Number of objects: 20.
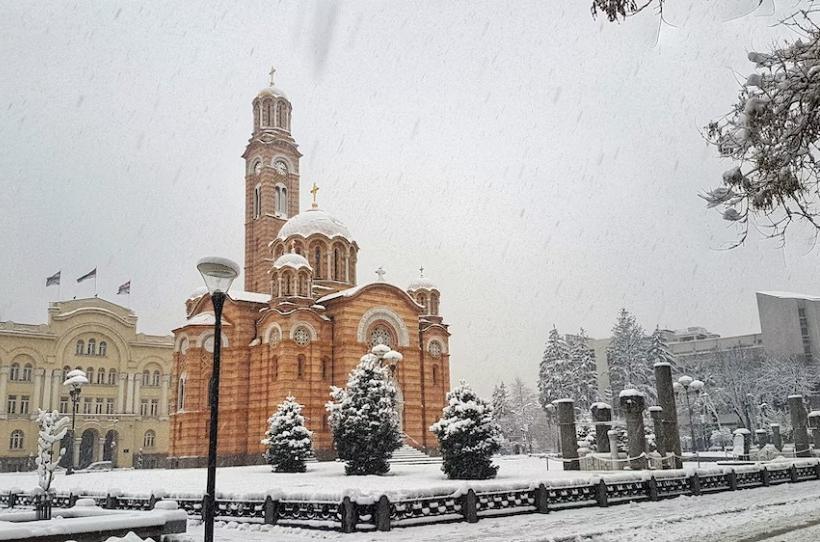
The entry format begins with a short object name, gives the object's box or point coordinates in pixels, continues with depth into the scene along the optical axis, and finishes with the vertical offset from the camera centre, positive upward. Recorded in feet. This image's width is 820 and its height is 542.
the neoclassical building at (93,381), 152.76 +13.12
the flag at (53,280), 160.15 +36.21
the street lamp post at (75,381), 88.70 +7.20
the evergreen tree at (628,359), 187.52 +16.24
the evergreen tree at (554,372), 193.67 +13.59
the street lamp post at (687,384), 92.17 +4.33
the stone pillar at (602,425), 76.71 -0.66
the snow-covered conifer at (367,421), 76.07 +0.74
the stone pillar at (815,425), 94.93 -1.89
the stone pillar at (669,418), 71.46 -0.16
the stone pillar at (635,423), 68.90 -0.55
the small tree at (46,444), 51.70 -0.38
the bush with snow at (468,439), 66.64 -1.48
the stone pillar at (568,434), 74.90 -1.47
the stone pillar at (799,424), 91.82 -1.58
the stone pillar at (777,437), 107.34 -3.73
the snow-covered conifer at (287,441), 83.97 -1.24
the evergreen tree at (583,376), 189.57 +12.01
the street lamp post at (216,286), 24.99 +5.65
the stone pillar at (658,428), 71.73 -1.16
